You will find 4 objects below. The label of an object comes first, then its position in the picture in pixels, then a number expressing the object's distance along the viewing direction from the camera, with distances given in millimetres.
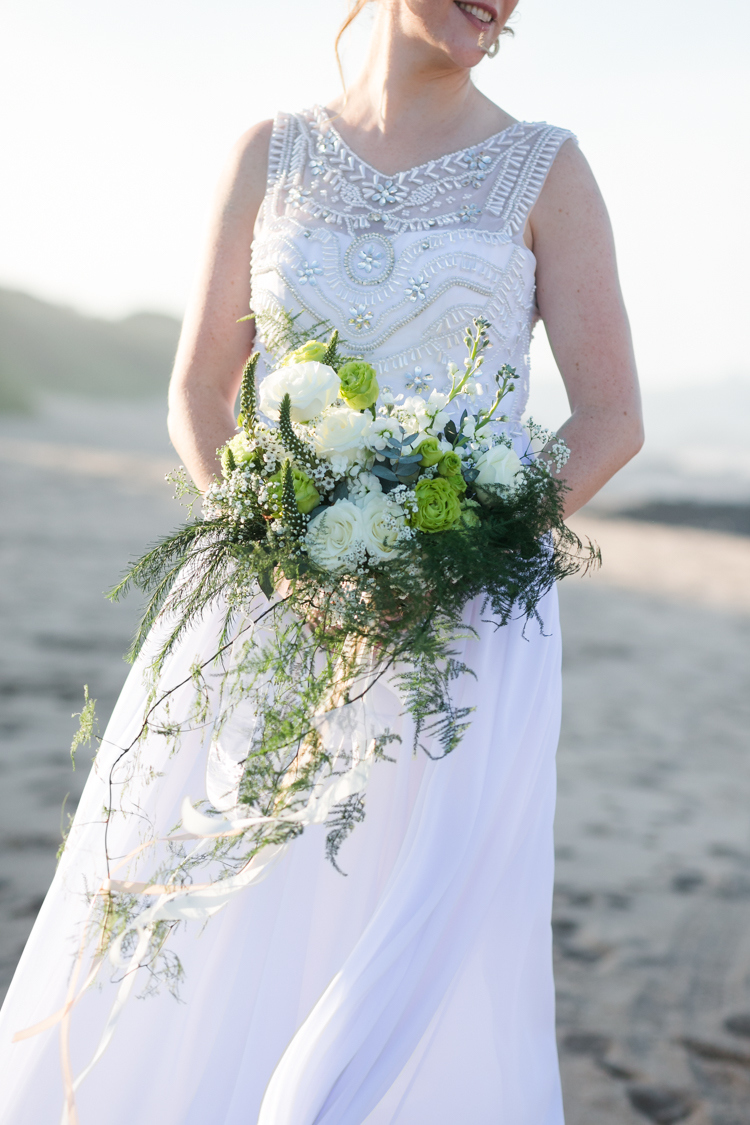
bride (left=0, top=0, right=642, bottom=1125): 1800
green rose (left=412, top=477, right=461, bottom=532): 1627
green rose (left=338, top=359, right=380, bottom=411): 1740
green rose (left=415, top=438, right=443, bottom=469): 1684
